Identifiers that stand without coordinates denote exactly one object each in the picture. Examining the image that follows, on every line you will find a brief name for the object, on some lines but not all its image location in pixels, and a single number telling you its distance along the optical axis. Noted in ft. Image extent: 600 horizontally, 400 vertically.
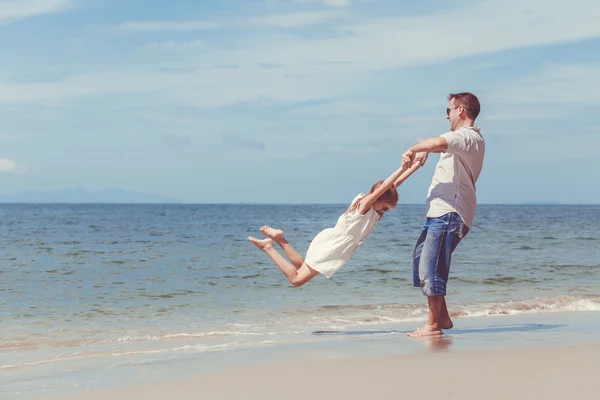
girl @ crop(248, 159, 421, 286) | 22.09
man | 21.09
